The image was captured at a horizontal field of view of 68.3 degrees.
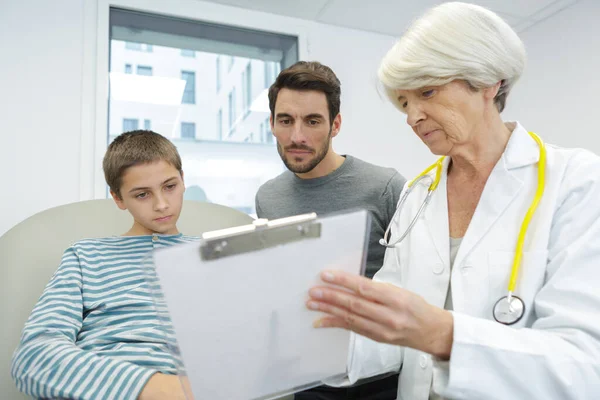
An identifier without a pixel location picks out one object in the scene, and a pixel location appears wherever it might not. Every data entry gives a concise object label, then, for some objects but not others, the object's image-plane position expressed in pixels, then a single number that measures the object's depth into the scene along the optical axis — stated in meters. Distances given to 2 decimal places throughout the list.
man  1.50
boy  0.84
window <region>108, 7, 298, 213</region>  2.29
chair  1.12
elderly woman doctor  0.66
